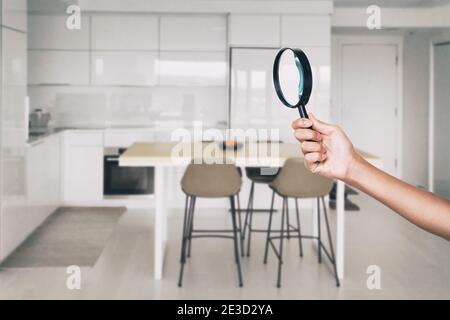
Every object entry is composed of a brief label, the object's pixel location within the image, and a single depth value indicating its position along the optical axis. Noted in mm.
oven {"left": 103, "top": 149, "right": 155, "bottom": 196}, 5602
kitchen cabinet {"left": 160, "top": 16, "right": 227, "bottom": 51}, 5766
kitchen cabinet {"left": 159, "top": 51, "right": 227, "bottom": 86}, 5836
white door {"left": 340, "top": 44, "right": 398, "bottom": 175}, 7148
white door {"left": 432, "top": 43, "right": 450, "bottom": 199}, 6059
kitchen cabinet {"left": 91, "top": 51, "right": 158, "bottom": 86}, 5797
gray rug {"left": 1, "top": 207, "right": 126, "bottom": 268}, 3824
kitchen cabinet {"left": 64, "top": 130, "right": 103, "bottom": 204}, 5609
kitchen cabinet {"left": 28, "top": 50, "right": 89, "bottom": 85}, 5734
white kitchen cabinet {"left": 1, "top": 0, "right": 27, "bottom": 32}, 3475
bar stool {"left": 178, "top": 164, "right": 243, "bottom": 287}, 3414
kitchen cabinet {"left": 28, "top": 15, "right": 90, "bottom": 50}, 5668
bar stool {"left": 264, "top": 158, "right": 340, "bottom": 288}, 3430
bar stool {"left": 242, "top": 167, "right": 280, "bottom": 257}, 3973
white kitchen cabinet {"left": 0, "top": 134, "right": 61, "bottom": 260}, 3771
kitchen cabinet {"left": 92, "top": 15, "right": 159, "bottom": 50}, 5727
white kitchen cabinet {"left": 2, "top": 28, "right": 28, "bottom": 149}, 3537
